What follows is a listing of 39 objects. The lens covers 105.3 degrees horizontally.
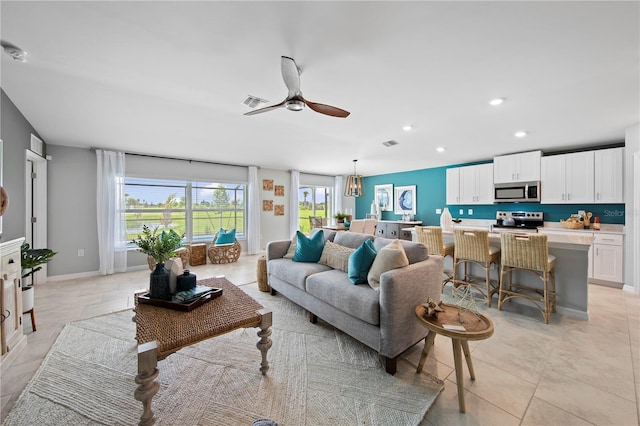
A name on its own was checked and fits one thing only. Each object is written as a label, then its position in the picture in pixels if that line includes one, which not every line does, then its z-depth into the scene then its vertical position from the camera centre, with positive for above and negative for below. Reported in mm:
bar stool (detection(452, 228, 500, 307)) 2984 -548
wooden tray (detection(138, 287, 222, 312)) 1770 -682
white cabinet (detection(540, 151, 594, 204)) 4074 +584
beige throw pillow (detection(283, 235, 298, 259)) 3371 -531
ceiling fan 1845 +948
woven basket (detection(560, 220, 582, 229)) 4234 -221
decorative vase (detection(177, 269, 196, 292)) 1984 -577
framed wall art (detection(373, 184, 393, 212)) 7539 +480
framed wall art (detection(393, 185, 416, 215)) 6961 +357
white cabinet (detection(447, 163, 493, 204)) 5191 +607
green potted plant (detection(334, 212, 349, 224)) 5797 -156
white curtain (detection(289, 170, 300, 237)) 7035 +272
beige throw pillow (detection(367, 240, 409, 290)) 2088 -439
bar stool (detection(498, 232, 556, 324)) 2594 -594
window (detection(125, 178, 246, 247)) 4917 +106
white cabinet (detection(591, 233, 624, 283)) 3736 -713
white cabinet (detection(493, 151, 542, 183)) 4562 +865
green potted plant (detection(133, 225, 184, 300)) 1895 -345
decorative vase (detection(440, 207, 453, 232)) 4008 -139
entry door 3725 +82
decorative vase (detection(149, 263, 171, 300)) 1889 -577
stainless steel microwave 4586 +383
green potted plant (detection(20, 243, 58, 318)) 2408 -530
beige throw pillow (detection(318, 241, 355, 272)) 2761 -525
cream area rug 1458 -1208
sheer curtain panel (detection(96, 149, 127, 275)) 4422 -33
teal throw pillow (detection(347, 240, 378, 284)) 2287 -491
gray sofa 1794 -745
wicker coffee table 1301 -737
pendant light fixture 5621 +589
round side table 1461 -726
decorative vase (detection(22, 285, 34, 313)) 2408 -863
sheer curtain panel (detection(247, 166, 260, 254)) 6223 -68
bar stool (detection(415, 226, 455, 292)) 3351 -413
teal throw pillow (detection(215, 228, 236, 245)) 5402 -573
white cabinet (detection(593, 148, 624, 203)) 3797 +584
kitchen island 2693 -707
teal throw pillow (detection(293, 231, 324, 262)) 3113 -470
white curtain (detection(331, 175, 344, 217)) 8273 +643
